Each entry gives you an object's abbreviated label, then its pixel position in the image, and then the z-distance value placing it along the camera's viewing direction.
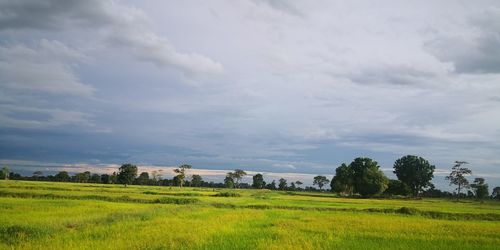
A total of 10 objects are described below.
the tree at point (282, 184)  158.88
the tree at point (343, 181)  88.94
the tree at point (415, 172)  96.38
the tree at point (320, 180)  152.38
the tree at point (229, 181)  155.50
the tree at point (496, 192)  135.71
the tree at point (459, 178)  98.44
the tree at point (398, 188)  93.12
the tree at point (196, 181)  166.02
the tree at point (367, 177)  80.62
